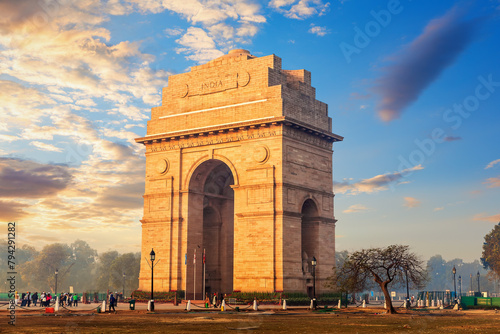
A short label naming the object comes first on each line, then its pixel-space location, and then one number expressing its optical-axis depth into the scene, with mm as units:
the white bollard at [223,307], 40606
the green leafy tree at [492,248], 93462
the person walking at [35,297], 59581
